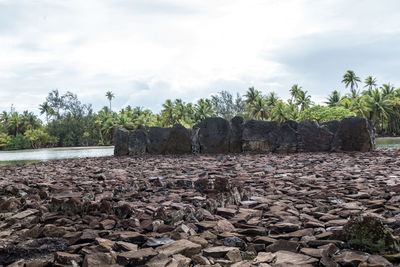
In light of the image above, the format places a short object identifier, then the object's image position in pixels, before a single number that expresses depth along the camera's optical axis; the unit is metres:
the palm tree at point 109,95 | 68.56
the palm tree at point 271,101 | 45.22
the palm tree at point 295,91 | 47.25
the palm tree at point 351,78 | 50.94
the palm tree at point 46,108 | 55.27
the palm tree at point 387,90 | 40.12
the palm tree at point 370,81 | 50.75
